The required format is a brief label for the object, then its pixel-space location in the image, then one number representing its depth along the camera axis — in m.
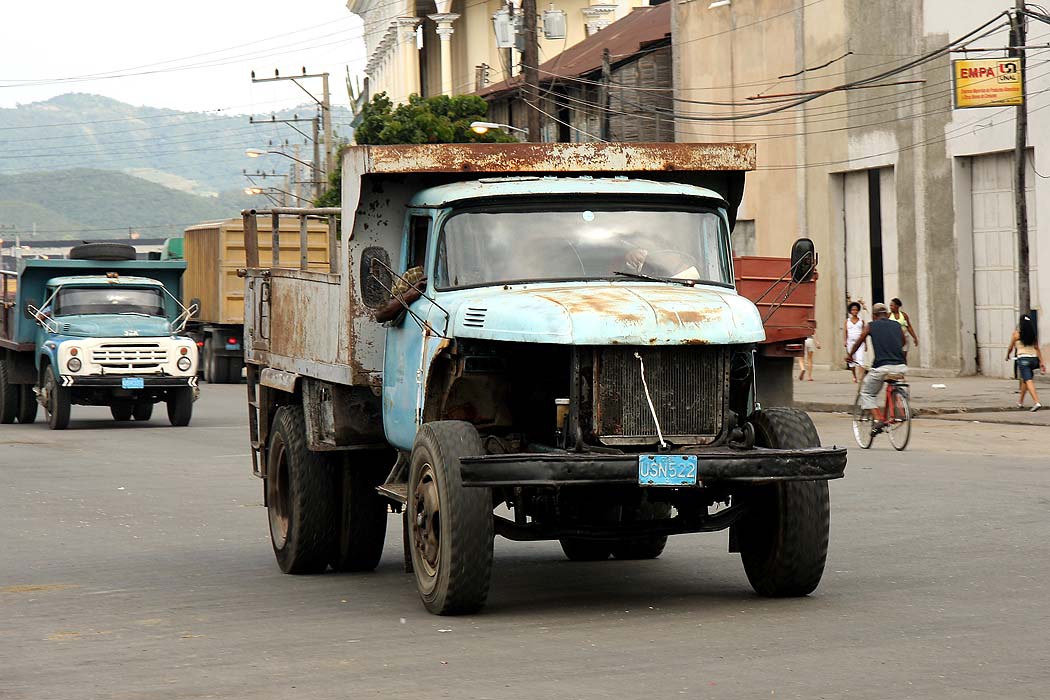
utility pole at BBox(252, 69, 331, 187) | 73.12
